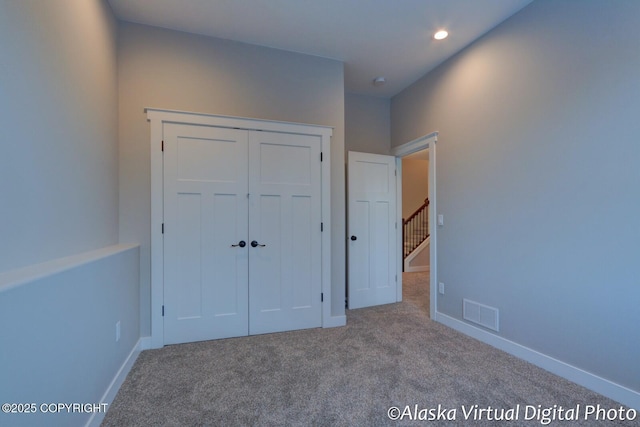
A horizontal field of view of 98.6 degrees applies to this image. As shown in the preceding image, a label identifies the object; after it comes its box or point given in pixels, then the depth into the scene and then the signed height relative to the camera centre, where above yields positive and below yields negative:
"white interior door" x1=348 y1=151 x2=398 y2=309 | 3.69 -0.21
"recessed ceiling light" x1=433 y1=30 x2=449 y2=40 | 2.67 +1.77
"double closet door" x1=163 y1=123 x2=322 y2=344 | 2.63 -0.17
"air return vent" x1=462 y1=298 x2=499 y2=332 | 2.61 -0.99
